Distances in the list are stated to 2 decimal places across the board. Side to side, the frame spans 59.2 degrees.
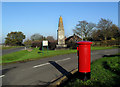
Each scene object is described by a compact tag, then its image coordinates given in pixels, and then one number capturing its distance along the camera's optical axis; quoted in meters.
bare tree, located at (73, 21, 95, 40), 51.12
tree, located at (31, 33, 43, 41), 69.89
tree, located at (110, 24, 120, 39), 46.03
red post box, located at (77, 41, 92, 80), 4.11
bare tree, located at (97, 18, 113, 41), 46.24
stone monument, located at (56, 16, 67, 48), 23.95
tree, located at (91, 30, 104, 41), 48.39
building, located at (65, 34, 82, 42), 51.18
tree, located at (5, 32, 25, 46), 58.46
